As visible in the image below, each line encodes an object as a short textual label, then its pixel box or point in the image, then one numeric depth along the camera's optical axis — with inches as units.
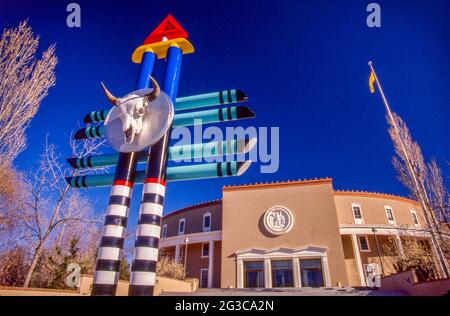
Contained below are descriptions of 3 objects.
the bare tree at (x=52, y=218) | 445.3
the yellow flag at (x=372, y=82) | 557.9
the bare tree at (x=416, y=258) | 430.6
